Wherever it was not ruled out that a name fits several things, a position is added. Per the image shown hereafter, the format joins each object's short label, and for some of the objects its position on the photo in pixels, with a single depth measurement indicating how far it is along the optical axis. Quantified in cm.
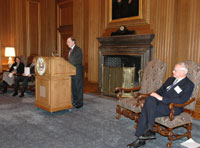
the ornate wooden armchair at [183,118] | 272
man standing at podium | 452
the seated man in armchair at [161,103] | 273
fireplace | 547
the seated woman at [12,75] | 624
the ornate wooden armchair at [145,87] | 345
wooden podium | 399
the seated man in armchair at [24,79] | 592
